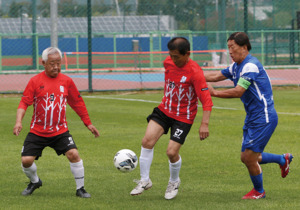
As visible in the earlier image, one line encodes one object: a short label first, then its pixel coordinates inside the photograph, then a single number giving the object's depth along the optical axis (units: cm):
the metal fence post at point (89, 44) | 3697
